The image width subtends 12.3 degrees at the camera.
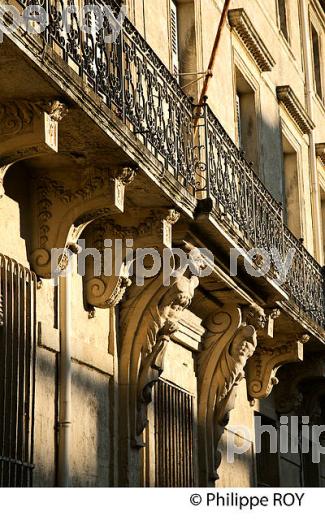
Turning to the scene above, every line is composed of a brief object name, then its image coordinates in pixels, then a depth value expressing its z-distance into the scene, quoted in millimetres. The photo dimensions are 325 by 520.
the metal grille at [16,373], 10867
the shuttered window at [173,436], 14188
